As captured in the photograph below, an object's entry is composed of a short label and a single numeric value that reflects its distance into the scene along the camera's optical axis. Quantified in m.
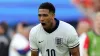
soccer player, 11.86
